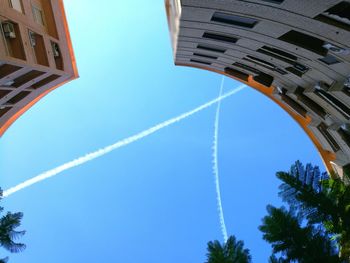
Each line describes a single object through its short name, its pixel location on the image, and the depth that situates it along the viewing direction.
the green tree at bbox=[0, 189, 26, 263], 10.70
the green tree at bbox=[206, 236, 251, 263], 9.60
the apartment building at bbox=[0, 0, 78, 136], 16.67
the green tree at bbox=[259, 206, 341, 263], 9.59
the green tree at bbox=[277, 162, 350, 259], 10.01
